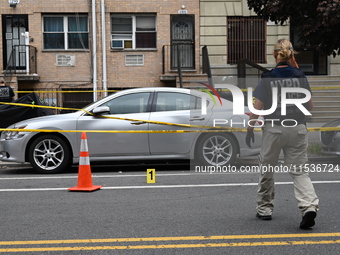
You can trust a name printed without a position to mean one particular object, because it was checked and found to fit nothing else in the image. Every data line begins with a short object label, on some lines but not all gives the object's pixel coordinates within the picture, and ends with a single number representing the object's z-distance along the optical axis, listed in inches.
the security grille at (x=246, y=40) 887.1
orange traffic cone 335.3
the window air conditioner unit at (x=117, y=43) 888.3
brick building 866.8
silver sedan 422.6
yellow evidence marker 364.2
